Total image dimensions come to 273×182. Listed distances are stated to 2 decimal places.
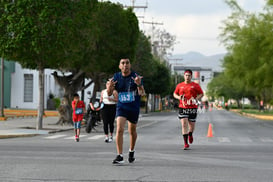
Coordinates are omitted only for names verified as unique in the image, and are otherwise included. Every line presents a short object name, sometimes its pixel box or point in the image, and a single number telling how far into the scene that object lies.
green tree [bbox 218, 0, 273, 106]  43.16
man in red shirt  15.23
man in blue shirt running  11.10
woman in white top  19.08
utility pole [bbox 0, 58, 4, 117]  35.40
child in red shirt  19.48
